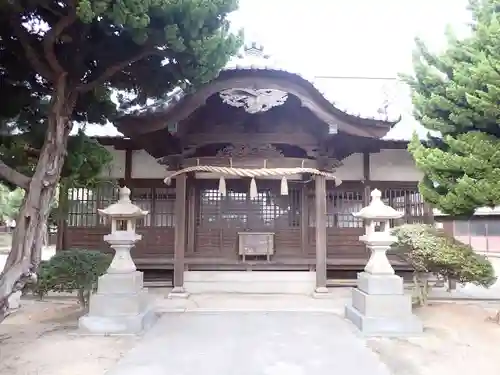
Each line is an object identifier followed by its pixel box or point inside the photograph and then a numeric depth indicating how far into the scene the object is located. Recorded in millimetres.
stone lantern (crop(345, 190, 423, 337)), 6250
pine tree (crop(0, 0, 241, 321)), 4422
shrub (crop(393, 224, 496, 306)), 6980
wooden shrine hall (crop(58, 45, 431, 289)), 8688
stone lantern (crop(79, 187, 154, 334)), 6285
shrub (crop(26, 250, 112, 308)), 6766
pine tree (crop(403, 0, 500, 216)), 6156
